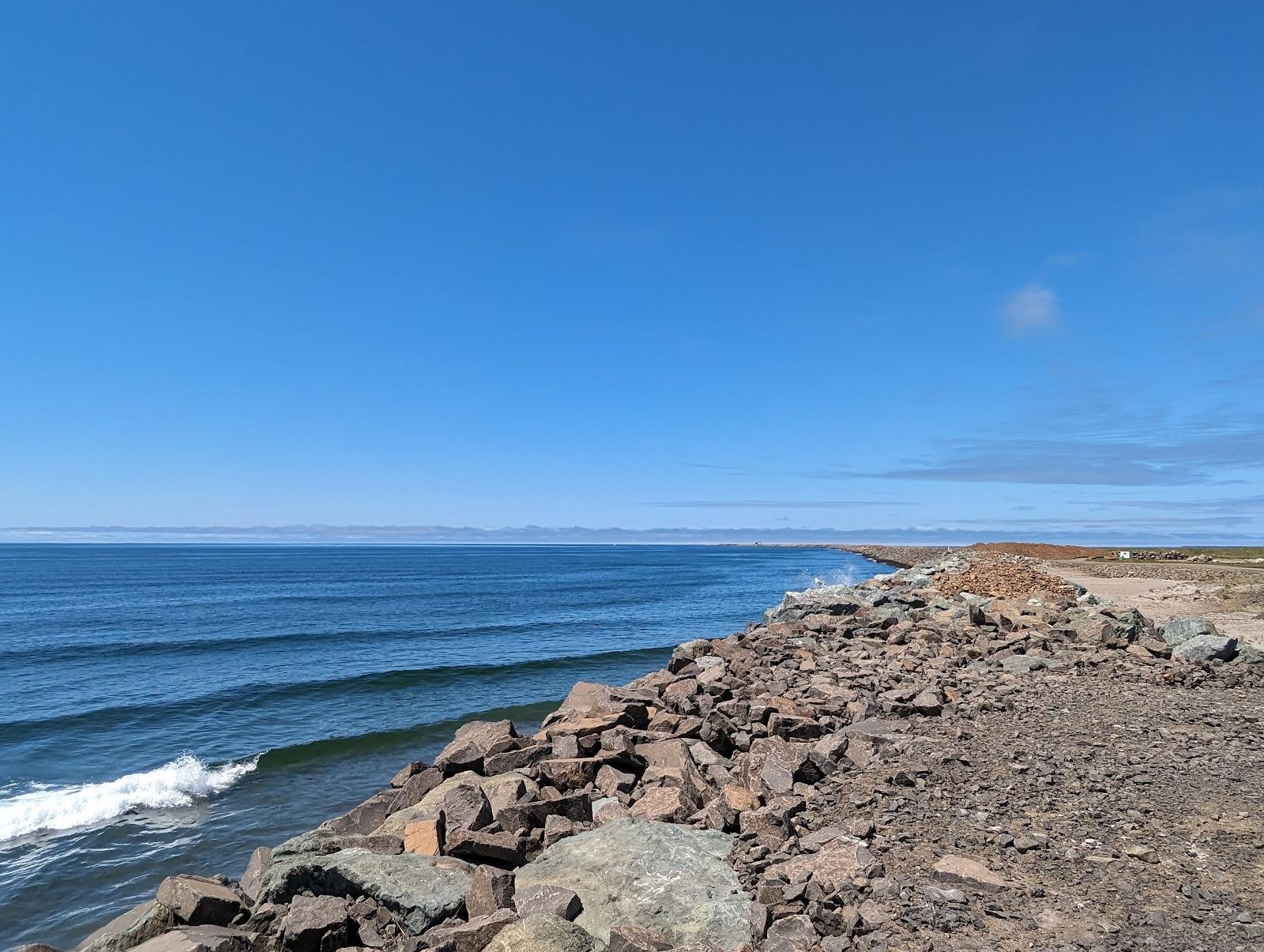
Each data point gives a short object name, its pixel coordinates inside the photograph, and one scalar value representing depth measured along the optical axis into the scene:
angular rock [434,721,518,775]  9.52
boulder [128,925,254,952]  5.41
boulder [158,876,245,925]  6.12
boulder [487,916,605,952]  4.79
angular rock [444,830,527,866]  6.82
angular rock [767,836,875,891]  5.38
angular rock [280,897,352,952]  5.70
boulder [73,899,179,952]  5.96
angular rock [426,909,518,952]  5.00
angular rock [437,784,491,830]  7.16
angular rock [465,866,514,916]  5.68
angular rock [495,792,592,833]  7.27
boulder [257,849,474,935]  5.79
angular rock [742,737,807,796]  7.73
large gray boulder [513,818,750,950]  5.32
